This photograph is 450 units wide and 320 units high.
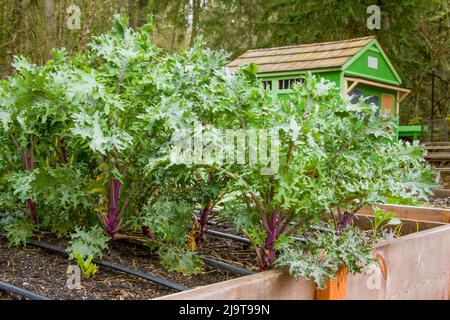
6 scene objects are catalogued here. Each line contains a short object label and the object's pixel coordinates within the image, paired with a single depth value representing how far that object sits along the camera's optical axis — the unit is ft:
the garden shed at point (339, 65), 27.61
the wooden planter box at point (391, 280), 5.89
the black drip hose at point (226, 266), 7.29
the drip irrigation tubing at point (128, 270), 6.59
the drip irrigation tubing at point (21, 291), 5.90
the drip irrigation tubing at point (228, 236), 9.12
